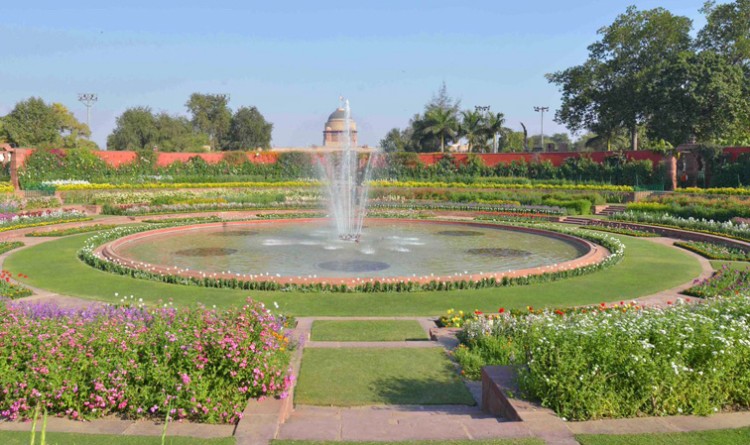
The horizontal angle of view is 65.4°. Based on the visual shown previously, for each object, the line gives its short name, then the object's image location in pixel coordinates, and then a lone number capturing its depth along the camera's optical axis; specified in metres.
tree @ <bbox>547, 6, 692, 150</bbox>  37.84
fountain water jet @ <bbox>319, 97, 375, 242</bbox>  20.70
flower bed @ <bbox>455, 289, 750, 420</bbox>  4.73
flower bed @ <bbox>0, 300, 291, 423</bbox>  4.84
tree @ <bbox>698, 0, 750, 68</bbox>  35.78
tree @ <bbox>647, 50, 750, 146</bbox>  33.56
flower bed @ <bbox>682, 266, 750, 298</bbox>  10.21
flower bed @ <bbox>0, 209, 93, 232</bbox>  19.44
